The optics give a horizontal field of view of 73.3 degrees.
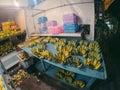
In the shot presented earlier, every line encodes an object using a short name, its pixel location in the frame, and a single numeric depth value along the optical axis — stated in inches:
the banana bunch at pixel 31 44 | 116.9
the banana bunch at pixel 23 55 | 122.8
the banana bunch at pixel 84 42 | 101.4
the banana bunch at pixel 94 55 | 82.0
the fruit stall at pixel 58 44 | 82.9
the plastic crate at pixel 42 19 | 150.1
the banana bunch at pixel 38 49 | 101.8
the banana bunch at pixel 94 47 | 91.5
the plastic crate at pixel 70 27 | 124.3
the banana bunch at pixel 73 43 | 101.9
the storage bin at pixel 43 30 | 150.8
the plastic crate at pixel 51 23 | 142.9
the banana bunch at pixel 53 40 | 116.6
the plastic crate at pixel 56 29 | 137.1
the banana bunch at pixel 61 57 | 83.3
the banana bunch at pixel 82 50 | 87.7
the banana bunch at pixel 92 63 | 74.8
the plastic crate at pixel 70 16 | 124.4
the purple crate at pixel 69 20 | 124.9
